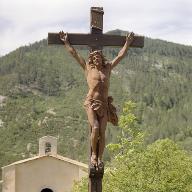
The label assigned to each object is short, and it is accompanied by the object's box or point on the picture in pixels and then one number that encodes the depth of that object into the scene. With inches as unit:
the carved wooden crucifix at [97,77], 351.6
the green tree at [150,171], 875.6
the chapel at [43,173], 1787.6
